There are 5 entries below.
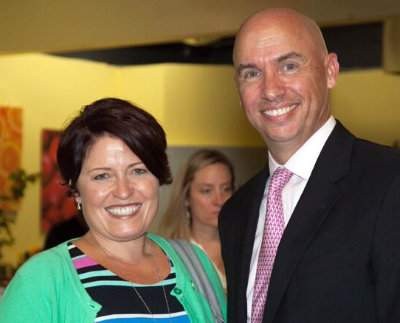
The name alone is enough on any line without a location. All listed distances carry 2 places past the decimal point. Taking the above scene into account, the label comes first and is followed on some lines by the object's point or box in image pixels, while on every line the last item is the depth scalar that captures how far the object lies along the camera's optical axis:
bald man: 2.18
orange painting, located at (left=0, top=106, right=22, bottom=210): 7.59
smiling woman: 2.31
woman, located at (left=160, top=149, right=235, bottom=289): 4.64
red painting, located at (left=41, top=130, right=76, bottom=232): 8.05
